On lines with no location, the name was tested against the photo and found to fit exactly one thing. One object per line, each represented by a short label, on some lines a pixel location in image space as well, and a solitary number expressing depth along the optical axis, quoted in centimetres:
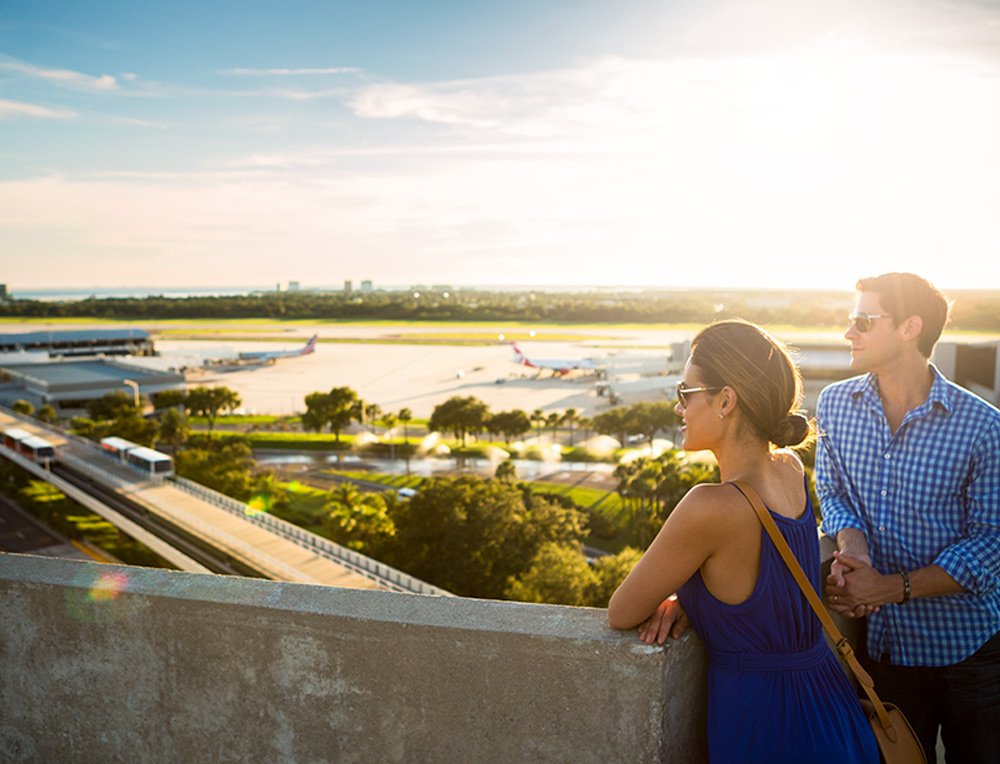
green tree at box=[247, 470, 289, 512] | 3294
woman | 197
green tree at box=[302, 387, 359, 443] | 4928
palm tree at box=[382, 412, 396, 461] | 4656
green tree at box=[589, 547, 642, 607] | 2108
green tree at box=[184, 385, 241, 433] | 5591
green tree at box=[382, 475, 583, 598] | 2455
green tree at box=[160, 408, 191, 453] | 4522
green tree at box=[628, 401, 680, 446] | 4372
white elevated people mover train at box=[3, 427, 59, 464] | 3662
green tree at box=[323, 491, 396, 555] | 2625
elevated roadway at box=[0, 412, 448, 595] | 2161
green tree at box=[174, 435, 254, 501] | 3528
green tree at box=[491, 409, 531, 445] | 4706
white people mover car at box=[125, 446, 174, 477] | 3462
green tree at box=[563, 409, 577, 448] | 4936
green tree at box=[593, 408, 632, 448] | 4459
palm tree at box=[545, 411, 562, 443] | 4928
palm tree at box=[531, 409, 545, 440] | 5116
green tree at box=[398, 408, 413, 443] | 4967
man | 258
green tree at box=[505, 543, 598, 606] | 2080
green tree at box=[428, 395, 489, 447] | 4603
